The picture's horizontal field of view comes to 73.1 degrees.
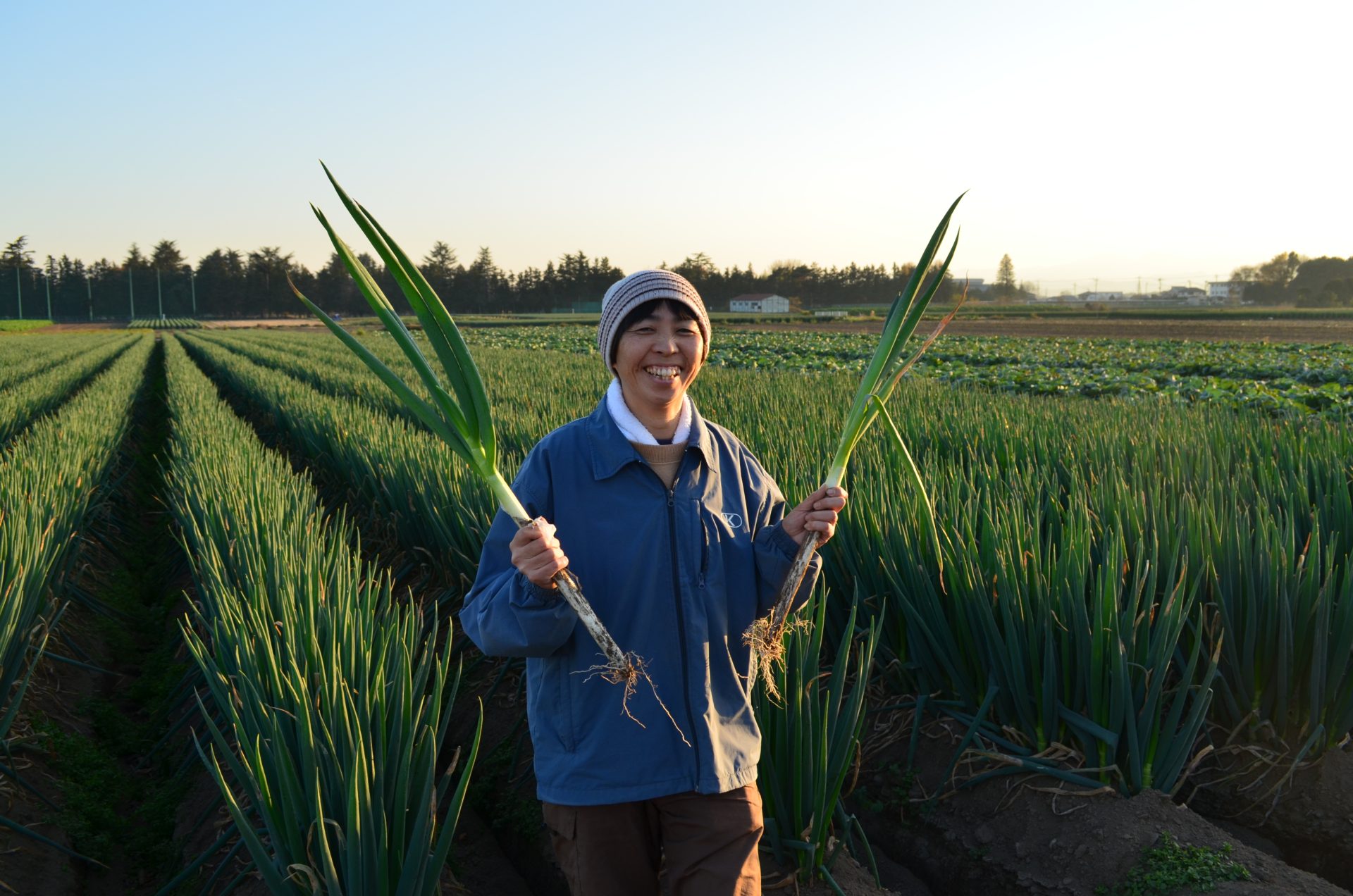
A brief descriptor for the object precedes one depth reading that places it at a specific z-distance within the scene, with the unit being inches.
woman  64.2
